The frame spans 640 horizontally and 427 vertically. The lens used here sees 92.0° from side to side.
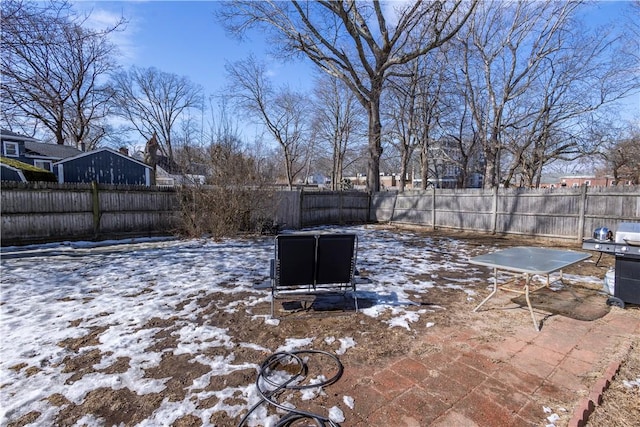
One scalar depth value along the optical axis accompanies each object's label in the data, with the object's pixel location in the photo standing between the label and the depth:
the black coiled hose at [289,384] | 1.92
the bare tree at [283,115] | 26.44
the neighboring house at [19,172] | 9.65
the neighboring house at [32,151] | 17.97
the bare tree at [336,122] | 29.44
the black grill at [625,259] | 3.63
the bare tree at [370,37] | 12.05
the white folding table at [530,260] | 3.26
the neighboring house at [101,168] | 17.50
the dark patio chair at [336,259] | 3.54
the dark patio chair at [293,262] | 3.43
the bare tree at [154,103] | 30.59
